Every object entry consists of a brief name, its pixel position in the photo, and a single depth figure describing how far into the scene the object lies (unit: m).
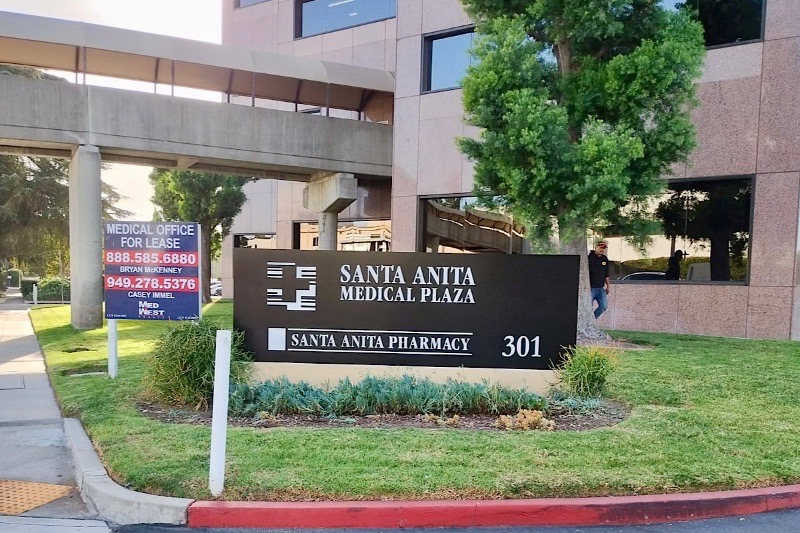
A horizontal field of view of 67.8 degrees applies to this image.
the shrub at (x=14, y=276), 46.91
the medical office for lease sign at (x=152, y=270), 7.44
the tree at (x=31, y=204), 31.47
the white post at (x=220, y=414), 4.09
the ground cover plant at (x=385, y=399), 6.05
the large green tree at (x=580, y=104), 8.61
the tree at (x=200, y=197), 21.11
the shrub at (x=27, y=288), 30.84
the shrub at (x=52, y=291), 30.27
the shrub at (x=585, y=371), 6.43
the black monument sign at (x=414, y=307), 6.45
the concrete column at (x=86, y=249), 14.19
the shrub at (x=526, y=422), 5.58
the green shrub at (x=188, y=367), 6.36
